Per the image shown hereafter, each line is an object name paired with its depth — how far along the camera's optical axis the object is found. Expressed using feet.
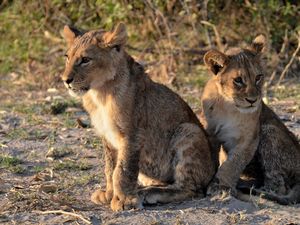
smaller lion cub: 41.88
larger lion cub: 38.81
